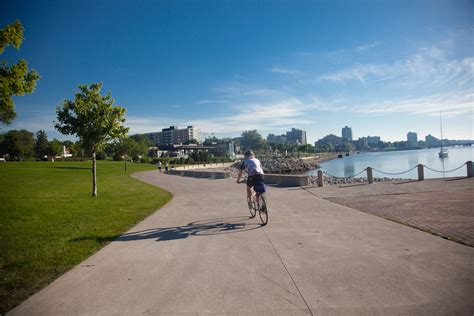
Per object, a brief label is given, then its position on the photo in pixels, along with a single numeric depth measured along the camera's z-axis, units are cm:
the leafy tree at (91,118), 1377
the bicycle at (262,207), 748
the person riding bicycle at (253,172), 769
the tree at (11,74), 718
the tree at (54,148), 8081
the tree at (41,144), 8238
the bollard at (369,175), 1527
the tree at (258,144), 19634
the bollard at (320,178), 1520
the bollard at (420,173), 1514
